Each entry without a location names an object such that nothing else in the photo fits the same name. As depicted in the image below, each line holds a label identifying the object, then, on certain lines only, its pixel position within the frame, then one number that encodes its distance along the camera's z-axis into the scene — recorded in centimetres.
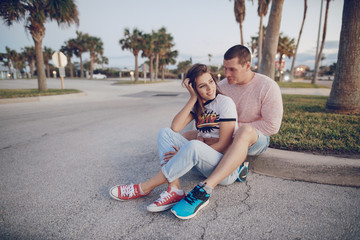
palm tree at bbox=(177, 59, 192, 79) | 7838
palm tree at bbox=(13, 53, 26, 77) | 6321
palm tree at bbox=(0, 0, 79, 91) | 1106
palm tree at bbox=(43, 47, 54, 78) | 5849
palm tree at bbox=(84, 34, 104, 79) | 4634
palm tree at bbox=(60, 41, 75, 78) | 4771
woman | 199
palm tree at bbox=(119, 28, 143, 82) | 3269
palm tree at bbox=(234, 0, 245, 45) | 2099
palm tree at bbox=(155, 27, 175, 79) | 3701
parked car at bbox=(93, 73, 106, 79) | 5383
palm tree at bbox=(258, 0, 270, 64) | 1694
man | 202
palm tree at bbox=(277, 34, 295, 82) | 3962
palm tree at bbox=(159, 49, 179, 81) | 4888
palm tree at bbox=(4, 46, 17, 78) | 6088
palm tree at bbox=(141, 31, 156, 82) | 3316
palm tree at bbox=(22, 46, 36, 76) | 5888
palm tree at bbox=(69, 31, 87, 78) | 4634
